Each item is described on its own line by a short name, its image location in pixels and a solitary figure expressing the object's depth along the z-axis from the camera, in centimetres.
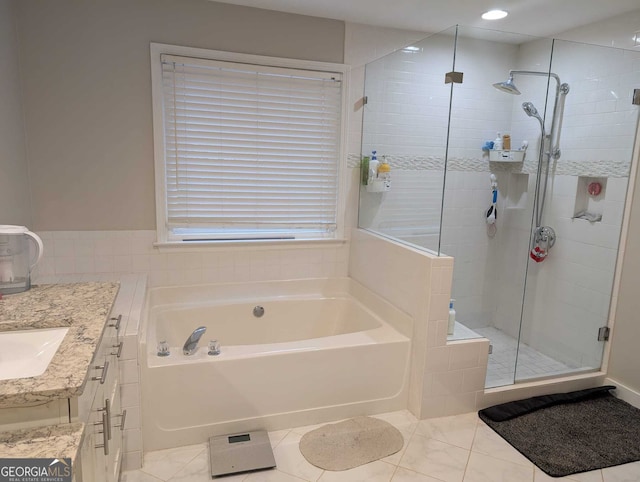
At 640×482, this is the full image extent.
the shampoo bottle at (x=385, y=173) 323
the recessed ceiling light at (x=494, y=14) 296
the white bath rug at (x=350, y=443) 225
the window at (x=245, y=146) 301
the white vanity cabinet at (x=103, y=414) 117
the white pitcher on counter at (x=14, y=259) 179
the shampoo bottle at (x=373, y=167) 328
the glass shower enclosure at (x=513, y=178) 288
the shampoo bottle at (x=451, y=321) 269
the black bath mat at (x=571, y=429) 229
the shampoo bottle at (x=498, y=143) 335
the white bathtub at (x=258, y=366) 229
